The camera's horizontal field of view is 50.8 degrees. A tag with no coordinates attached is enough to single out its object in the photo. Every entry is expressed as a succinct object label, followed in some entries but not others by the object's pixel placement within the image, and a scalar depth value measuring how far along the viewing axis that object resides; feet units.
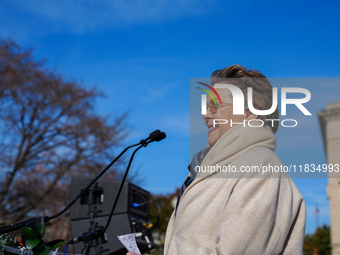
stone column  51.57
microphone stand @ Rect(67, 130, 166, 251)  6.31
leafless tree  34.12
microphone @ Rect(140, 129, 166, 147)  6.30
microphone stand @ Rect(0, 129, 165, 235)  5.80
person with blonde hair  4.53
